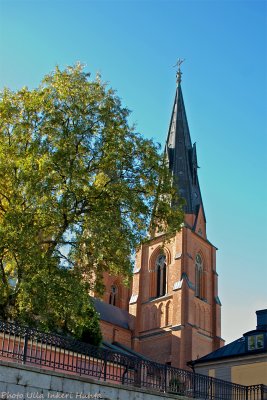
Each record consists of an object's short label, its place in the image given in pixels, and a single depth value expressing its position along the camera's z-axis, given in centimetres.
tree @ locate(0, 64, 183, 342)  1579
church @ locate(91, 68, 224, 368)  3928
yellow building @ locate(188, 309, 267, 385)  2288
